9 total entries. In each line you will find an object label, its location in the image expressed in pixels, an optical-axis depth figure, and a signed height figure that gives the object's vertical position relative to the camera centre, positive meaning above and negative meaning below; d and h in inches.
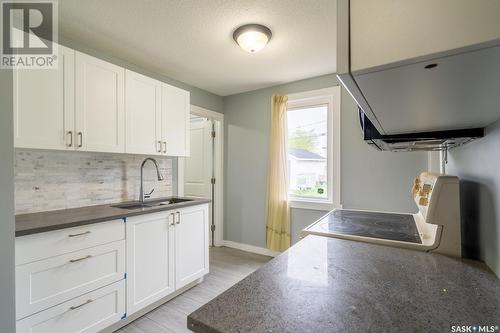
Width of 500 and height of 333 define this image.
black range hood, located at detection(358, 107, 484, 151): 37.5 +5.5
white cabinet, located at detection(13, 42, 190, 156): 60.4 +18.5
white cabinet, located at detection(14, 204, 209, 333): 52.1 -29.5
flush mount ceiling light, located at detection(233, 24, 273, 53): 73.9 +43.4
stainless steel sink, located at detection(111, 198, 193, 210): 88.3 -15.7
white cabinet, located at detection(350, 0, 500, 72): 12.1 +8.1
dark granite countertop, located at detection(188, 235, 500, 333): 20.6 -14.2
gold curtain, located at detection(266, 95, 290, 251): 123.1 -7.3
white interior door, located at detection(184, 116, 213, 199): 150.4 +3.5
